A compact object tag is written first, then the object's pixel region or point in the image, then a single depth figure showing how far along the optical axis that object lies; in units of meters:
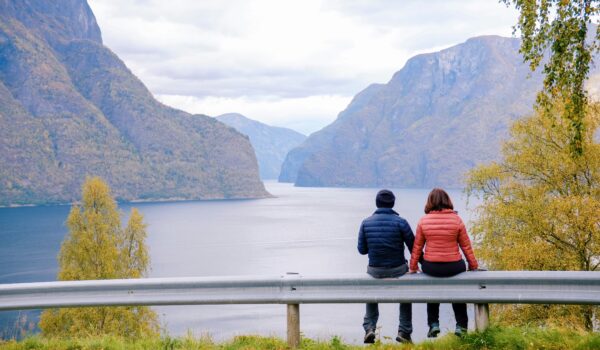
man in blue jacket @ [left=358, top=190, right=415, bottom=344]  6.94
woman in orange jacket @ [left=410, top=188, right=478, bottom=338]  6.79
